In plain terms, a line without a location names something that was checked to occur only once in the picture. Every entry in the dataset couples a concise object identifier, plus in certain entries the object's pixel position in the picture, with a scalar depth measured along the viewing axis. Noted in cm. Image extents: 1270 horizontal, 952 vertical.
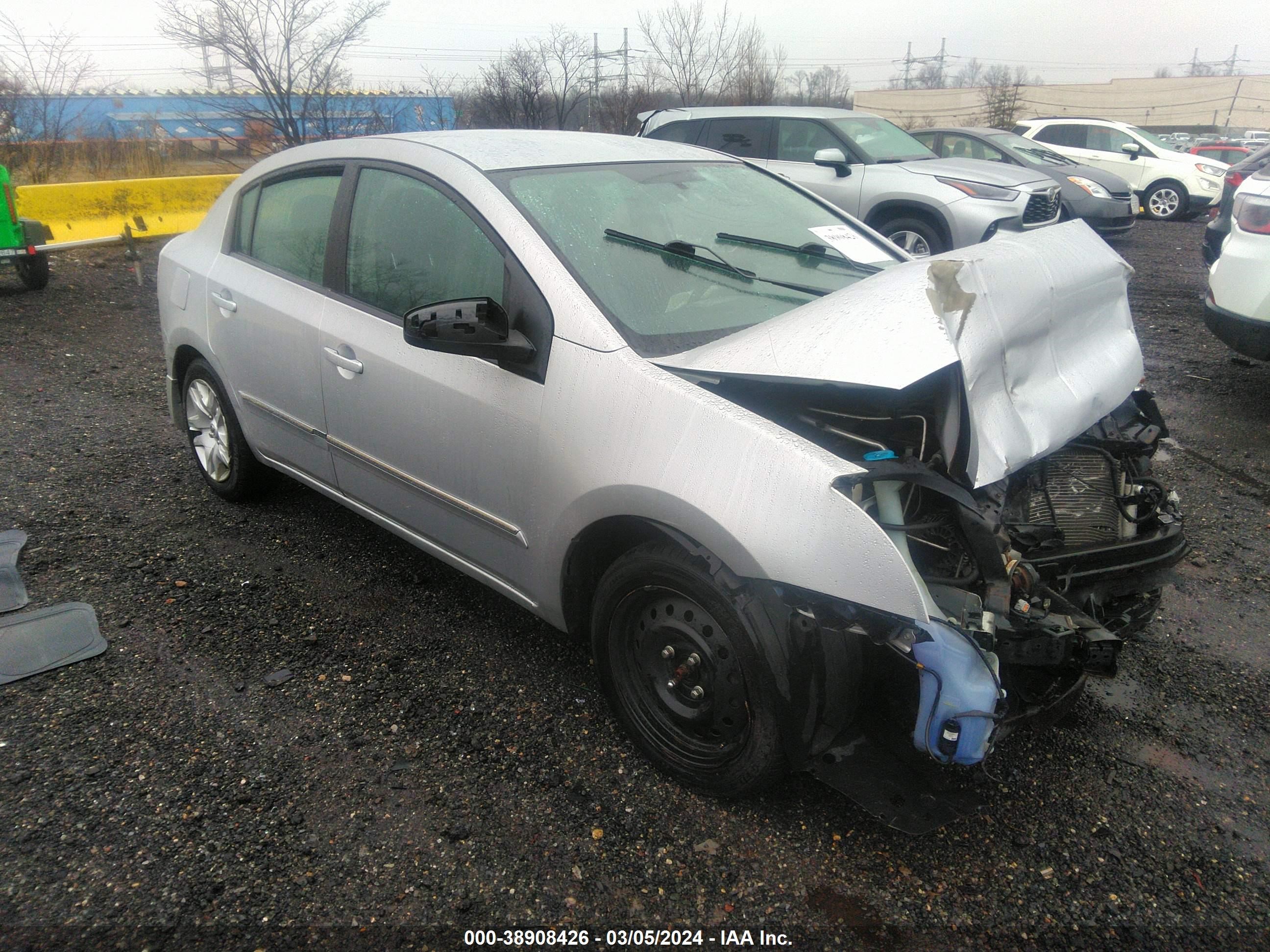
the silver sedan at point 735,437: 210
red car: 2514
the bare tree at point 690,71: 2423
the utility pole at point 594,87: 2148
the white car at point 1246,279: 491
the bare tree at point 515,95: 1873
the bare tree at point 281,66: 1355
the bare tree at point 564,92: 1948
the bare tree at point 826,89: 4859
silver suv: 853
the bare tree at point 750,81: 2484
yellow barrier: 980
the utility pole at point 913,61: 8331
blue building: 1491
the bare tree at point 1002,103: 3803
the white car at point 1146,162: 1444
